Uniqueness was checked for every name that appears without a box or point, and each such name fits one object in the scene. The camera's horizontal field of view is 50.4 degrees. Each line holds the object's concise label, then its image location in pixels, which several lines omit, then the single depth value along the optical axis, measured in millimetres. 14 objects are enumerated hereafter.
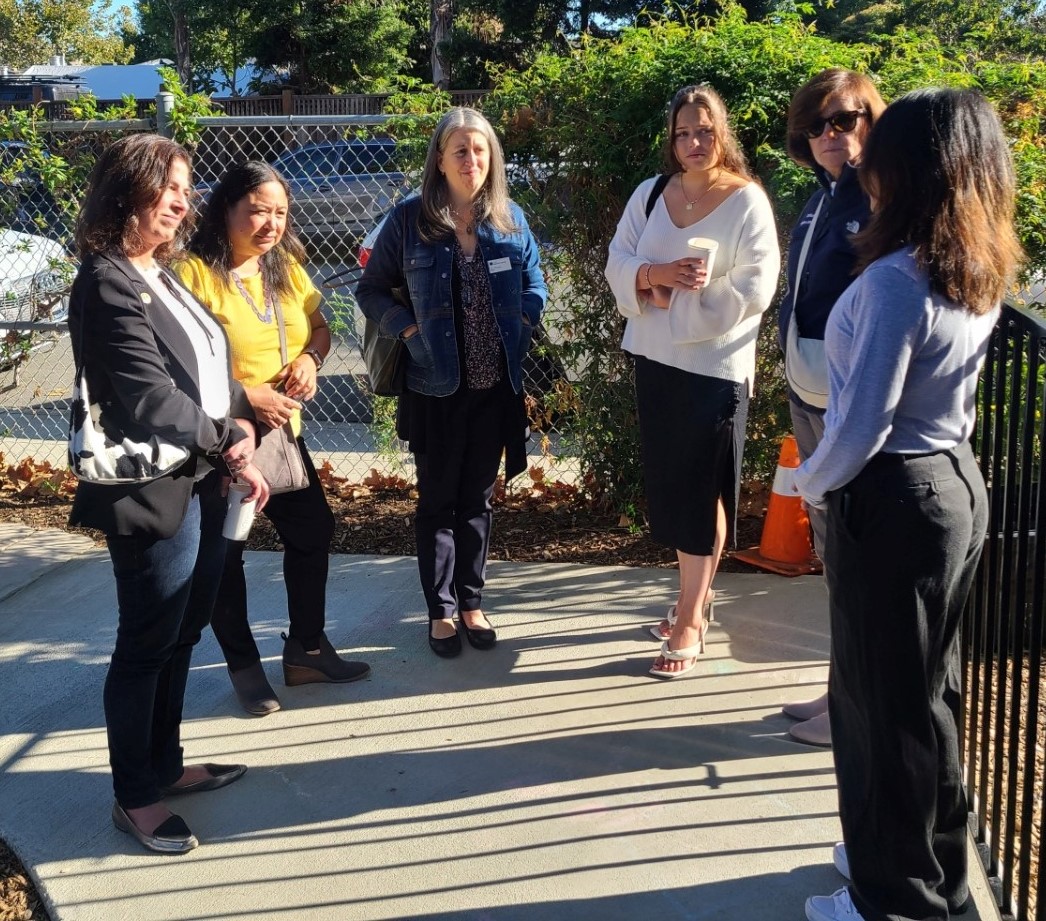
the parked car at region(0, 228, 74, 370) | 6633
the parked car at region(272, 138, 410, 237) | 6516
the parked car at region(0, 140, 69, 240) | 6574
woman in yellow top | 3576
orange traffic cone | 4891
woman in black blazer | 2793
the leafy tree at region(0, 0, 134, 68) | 35375
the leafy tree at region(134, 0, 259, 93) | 29547
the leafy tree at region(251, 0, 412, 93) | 28984
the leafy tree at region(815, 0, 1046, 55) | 24938
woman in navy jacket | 3217
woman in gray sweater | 2244
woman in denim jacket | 4035
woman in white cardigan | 3744
